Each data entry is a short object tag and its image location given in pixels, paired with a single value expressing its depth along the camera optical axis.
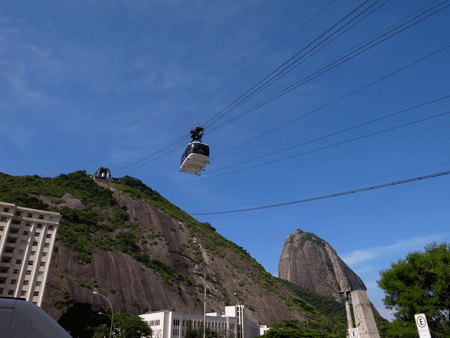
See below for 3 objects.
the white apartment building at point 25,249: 66.49
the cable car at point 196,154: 31.47
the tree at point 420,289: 33.48
